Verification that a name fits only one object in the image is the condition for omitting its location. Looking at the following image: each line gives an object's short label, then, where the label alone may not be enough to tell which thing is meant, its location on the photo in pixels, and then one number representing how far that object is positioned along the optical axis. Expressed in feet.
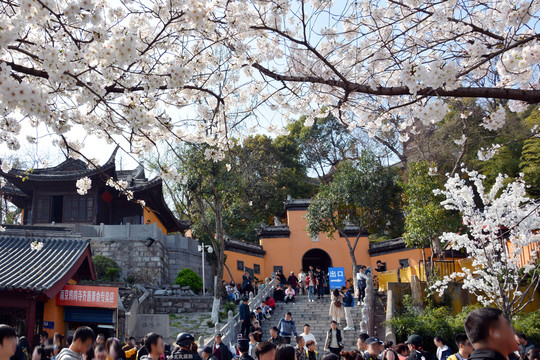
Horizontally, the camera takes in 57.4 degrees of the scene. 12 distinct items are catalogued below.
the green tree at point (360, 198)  93.71
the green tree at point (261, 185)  110.52
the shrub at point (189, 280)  78.48
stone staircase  55.77
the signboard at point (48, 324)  45.83
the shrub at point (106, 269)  74.18
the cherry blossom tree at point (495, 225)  41.37
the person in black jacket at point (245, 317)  51.16
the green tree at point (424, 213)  67.97
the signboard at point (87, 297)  47.47
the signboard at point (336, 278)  73.97
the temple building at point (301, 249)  101.86
